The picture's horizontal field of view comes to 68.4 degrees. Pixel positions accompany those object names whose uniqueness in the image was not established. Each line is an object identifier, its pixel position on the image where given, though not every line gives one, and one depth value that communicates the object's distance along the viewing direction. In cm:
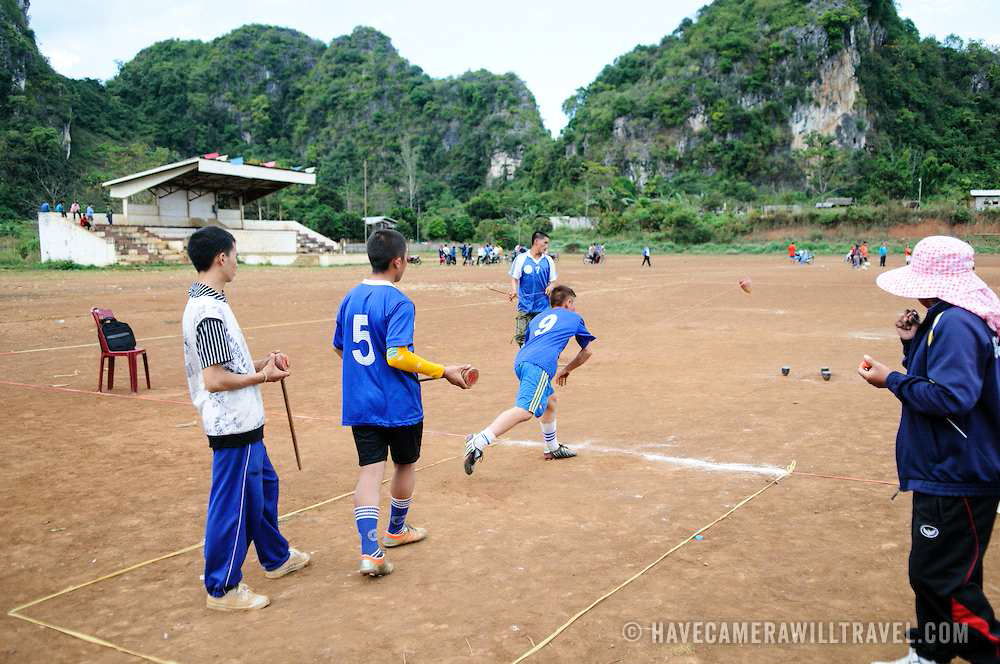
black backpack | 942
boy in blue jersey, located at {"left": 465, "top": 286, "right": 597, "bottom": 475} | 541
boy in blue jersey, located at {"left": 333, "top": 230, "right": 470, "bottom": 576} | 398
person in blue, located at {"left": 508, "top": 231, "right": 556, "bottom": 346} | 915
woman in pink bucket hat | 273
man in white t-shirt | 358
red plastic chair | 930
